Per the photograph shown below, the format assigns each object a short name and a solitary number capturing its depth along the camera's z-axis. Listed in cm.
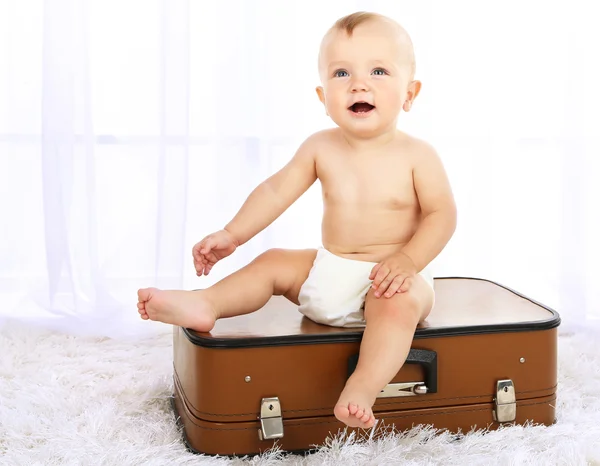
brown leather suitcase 118
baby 124
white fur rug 116
